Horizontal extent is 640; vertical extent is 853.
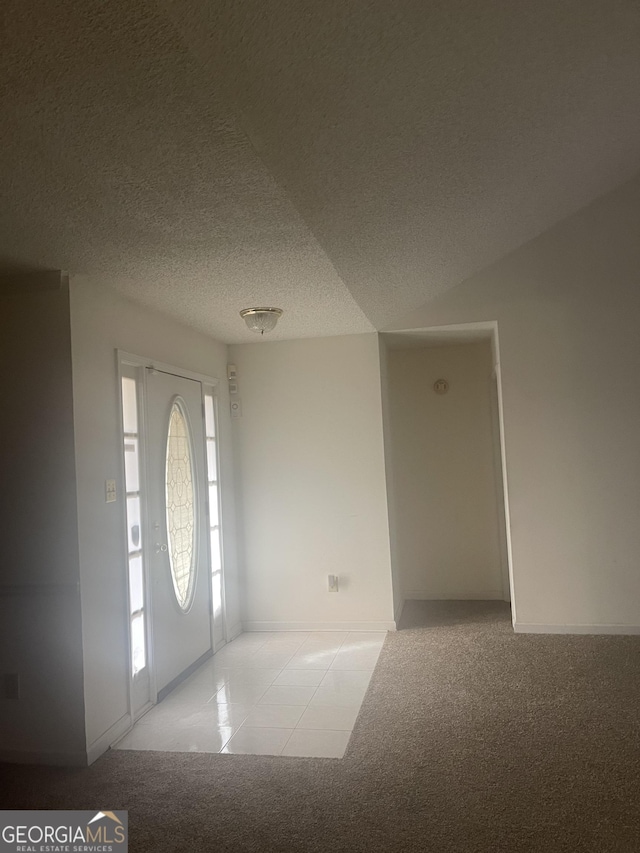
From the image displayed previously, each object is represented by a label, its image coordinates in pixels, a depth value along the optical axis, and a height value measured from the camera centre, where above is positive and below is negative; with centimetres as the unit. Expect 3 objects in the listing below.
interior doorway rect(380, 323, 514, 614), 585 -17
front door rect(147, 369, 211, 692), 391 -39
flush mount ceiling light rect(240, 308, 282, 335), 418 +94
